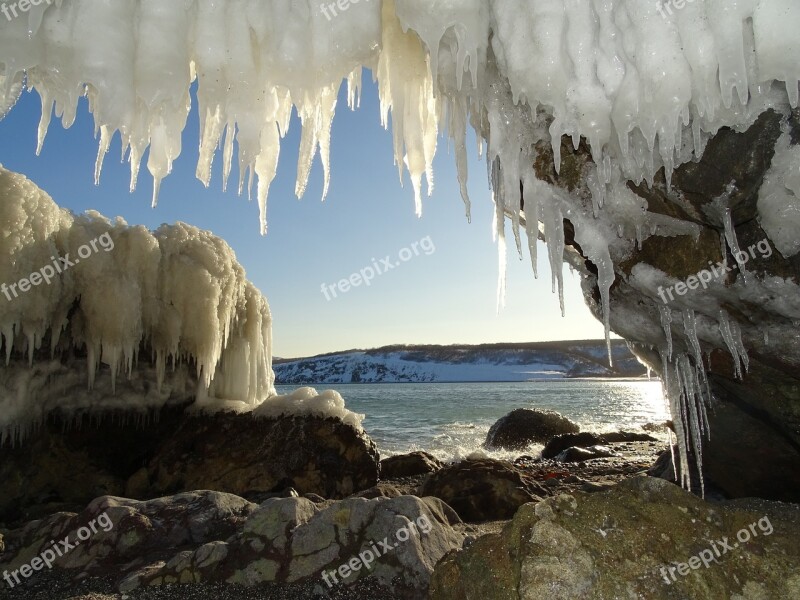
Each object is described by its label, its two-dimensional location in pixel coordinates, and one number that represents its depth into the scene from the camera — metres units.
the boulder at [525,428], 21.05
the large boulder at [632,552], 2.85
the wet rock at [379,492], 6.91
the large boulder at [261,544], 4.36
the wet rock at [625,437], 20.31
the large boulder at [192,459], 9.10
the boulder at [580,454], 15.59
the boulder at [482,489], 7.47
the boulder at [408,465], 12.39
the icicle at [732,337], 4.32
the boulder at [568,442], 17.69
